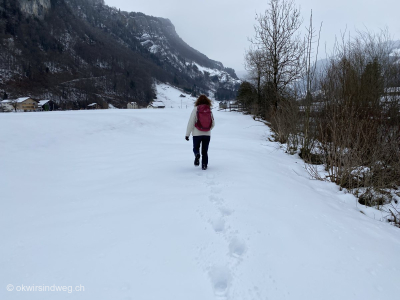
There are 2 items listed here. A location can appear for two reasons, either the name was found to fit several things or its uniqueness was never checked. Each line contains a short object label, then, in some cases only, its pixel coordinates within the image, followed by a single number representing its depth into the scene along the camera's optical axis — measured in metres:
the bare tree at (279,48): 15.22
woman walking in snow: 4.42
